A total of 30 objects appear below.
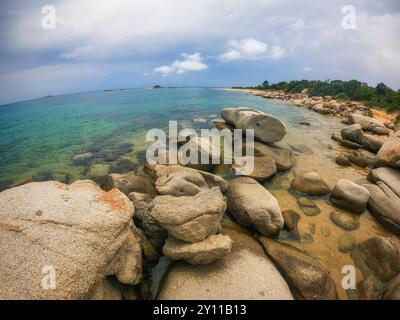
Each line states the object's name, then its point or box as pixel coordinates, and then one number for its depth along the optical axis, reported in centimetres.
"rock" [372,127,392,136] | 1745
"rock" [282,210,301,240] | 663
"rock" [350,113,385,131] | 1878
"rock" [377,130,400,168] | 910
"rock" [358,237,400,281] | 527
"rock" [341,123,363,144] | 1511
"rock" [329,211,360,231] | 696
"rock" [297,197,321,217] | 753
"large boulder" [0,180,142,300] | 362
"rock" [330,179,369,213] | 748
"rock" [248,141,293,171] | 1091
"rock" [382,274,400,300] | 442
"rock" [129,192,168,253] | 572
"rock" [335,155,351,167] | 1158
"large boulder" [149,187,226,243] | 500
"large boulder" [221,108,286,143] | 1309
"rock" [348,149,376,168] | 1143
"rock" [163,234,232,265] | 485
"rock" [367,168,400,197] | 791
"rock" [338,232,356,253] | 613
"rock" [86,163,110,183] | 1060
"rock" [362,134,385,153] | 1323
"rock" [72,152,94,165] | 1297
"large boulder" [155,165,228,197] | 707
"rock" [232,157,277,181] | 949
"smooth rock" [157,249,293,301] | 450
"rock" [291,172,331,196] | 852
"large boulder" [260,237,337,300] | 484
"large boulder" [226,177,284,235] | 635
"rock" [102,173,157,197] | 780
